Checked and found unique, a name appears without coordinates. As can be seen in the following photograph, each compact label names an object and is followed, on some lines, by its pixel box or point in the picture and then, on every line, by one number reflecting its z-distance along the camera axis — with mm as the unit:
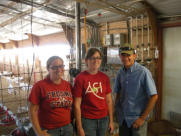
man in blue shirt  1307
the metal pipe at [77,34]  2521
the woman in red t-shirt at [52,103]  1112
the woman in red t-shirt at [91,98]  1232
